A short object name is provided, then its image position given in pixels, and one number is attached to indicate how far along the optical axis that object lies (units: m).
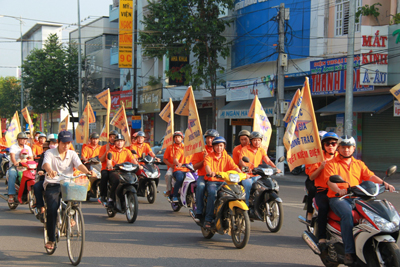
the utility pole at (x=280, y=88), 20.59
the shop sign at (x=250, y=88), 24.09
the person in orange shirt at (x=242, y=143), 9.20
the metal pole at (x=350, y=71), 17.30
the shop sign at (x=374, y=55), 18.53
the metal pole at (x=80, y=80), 37.65
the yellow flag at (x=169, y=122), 11.20
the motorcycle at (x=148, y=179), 11.30
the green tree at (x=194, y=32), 25.88
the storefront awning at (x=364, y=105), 18.72
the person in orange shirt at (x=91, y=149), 11.76
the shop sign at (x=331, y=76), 19.48
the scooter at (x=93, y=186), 11.59
